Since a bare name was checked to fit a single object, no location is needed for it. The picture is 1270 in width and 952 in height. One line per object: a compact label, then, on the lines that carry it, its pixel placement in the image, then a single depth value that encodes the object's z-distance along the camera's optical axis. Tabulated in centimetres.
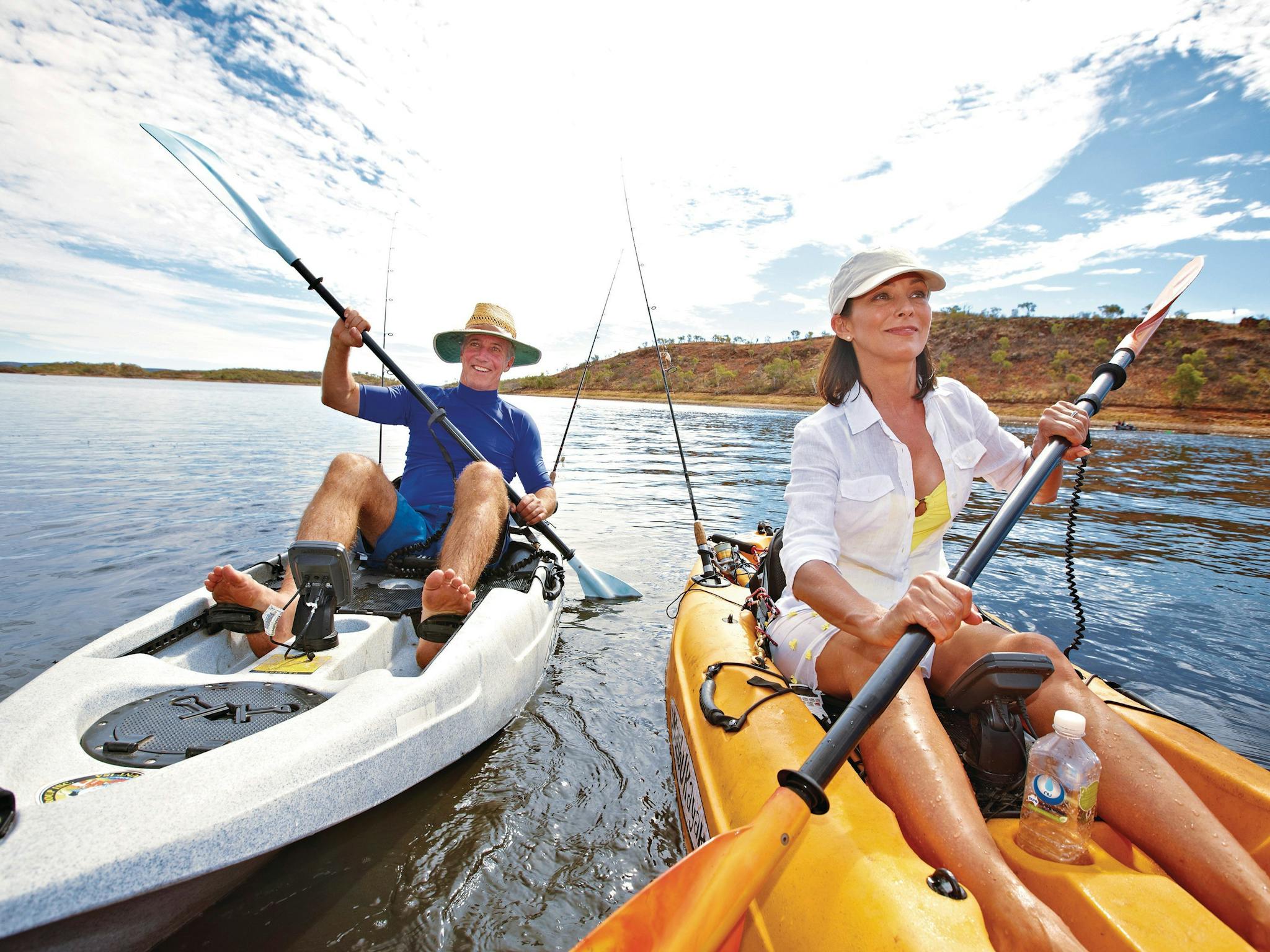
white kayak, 150
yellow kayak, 135
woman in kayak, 151
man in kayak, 305
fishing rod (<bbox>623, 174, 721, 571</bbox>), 435
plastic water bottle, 162
